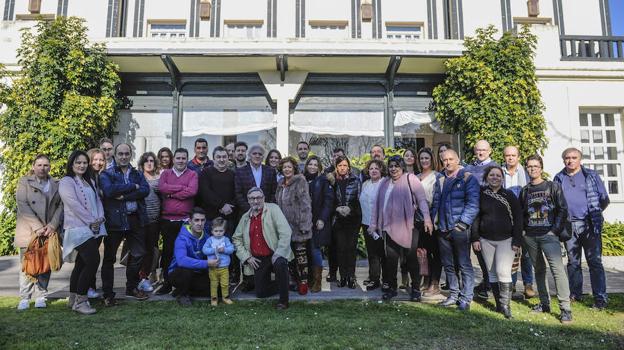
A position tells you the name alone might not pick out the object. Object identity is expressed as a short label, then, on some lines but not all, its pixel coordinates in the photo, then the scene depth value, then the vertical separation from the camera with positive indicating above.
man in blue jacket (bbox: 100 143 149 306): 4.88 +0.00
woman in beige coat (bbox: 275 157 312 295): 5.33 +0.06
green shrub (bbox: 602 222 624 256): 9.09 -0.53
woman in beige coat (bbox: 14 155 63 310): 4.78 +0.04
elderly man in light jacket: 5.06 -0.27
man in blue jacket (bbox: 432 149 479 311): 4.66 -0.06
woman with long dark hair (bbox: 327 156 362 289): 5.64 -0.08
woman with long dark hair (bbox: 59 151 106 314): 4.55 -0.11
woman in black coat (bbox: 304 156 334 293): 5.50 -0.05
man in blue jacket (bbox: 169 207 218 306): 4.94 -0.57
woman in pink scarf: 5.01 -0.05
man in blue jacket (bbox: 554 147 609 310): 4.92 +0.00
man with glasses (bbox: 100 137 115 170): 5.46 +0.95
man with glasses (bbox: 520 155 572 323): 4.48 -0.13
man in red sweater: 5.37 +0.22
